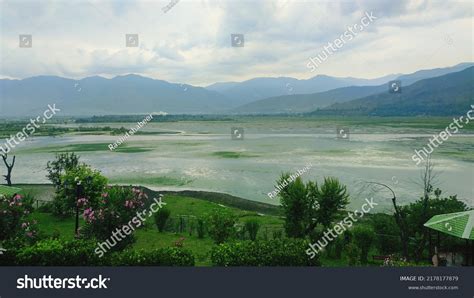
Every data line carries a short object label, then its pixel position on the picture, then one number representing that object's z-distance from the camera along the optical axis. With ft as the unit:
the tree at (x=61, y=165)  50.82
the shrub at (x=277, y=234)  34.20
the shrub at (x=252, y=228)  36.27
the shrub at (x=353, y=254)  30.81
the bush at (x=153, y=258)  23.99
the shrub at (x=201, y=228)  38.91
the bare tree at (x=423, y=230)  32.23
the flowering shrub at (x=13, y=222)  28.55
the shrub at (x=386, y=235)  34.91
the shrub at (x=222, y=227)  34.30
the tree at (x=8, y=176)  52.55
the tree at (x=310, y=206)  34.45
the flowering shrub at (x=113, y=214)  29.19
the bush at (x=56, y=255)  24.09
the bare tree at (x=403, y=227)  30.37
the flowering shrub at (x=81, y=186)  40.06
